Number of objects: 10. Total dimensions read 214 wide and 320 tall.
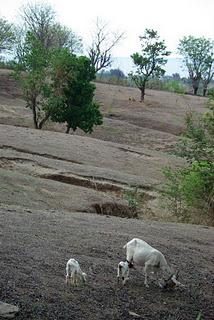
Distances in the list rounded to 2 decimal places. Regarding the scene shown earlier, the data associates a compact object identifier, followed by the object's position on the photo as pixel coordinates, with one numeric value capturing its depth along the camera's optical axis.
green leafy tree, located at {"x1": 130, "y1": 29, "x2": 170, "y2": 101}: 53.44
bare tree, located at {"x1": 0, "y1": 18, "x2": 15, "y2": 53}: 67.06
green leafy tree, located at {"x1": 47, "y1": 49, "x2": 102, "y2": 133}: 36.07
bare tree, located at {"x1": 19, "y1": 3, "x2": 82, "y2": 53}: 80.06
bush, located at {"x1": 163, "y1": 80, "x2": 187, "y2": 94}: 72.56
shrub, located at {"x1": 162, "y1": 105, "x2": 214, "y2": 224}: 20.14
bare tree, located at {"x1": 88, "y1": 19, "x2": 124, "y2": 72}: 75.46
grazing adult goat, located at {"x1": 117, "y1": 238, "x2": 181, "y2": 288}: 8.55
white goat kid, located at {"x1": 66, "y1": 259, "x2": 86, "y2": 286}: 8.13
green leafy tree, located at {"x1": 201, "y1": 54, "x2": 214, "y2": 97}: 75.62
